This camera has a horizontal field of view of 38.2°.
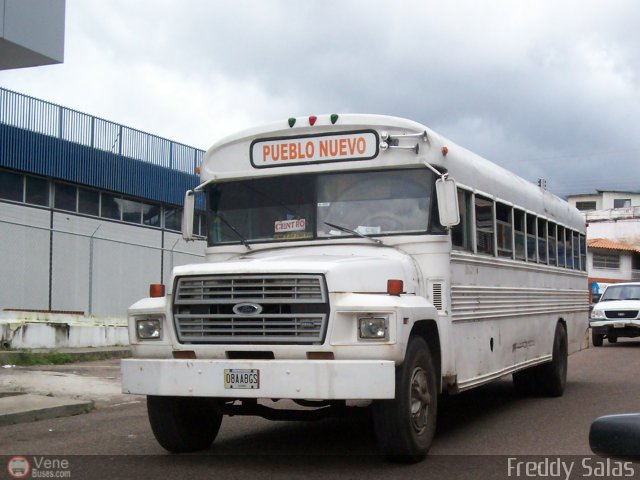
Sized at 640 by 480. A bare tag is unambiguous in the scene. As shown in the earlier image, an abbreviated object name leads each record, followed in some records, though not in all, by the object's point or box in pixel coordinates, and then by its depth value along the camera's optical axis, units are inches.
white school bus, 274.8
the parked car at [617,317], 994.7
